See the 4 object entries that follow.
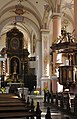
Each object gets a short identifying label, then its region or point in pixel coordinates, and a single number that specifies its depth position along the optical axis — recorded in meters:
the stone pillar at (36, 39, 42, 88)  13.24
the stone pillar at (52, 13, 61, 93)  9.19
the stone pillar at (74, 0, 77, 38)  6.32
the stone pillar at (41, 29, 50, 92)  12.39
